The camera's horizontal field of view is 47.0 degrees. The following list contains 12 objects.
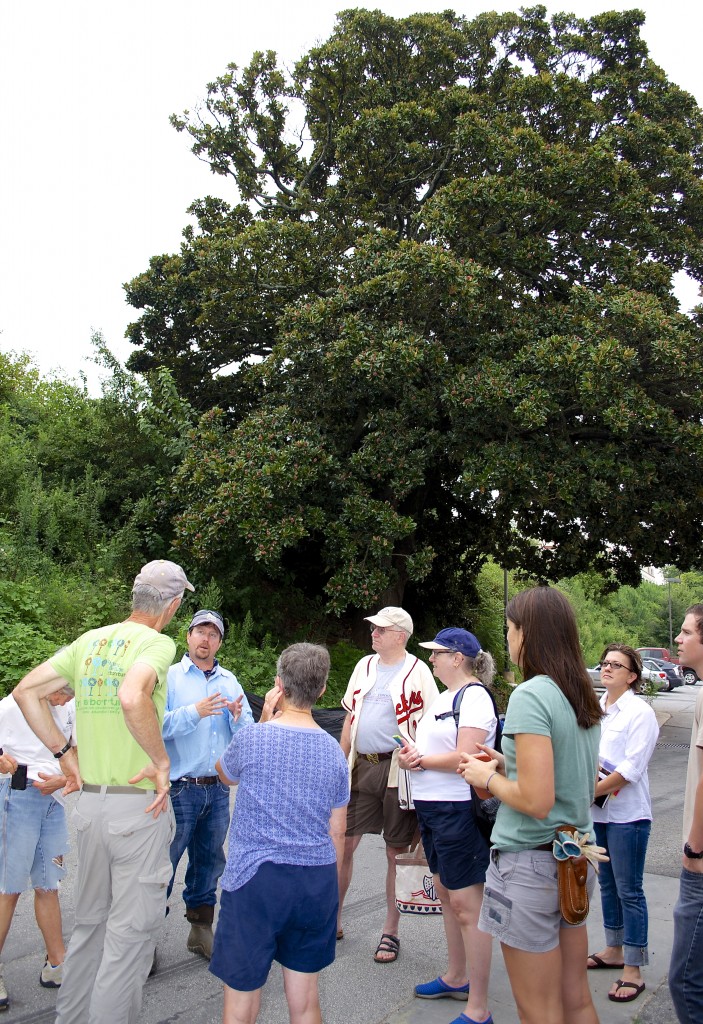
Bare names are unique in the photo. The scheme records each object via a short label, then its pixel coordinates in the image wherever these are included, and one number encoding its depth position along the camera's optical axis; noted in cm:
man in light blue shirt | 445
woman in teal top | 279
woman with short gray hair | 286
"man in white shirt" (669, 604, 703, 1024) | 296
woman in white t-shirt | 384
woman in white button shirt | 426
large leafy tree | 1296
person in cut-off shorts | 405
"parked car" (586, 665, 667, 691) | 3134
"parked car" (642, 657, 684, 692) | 3953
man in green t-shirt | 324
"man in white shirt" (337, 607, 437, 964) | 471
